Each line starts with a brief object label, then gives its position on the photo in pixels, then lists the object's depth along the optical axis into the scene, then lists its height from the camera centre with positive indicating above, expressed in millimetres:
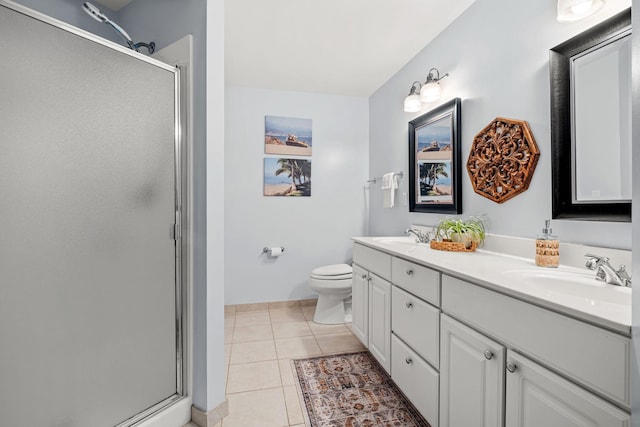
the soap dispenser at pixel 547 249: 1287 -156
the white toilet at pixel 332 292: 2709 -730
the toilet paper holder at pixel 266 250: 3159 -378
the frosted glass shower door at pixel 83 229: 1035 -58
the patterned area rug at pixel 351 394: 1530 -1048
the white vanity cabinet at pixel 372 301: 1780 -580
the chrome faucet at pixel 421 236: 2223 -164
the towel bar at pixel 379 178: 2711 +372
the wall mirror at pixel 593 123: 1134 +377
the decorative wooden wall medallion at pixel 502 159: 1504 +299
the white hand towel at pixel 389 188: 2738 +247
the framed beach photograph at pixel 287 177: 3166 +403
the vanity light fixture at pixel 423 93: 2146 +905
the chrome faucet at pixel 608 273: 1022 -208
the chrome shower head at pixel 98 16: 1271 +883
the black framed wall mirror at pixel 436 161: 2016 +397
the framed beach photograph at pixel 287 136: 3160 +841
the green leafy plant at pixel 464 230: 1762 -95
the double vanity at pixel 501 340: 711 -408
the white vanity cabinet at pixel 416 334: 1322 -589
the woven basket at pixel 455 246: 1768 -193
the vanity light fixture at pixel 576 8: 1182 +828
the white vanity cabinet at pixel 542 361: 686 -405
